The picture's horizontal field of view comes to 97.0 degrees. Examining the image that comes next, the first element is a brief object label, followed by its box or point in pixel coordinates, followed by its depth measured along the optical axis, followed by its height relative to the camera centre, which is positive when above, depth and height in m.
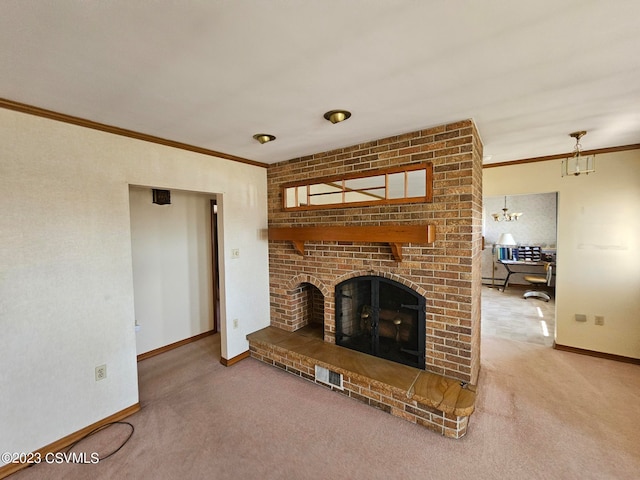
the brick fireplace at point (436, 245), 2.28 -0.15
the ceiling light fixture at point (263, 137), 2.47 +0.83
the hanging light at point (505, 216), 7.12 +0.31
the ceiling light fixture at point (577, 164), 2.56 +0.59
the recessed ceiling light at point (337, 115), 2.01 +0.83
